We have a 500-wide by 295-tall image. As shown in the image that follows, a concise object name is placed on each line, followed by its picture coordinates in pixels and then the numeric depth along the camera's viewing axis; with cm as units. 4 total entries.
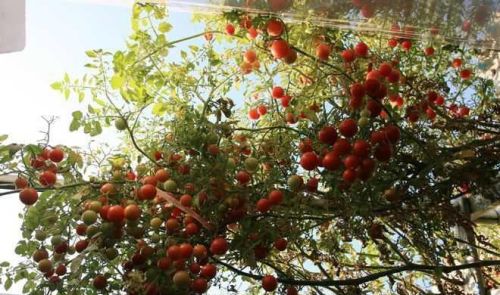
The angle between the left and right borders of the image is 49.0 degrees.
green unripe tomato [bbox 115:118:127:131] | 141
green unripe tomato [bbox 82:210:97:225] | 126
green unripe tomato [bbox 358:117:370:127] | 130
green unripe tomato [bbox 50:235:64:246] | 136
